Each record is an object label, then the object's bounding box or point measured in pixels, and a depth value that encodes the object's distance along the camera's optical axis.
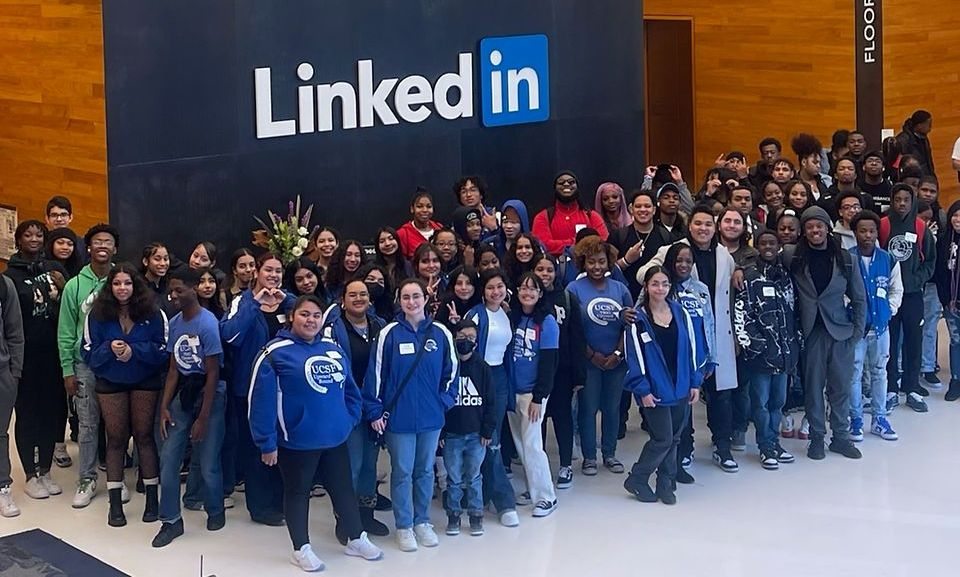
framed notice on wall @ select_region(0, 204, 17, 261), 10.99
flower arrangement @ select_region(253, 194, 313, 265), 10.27
